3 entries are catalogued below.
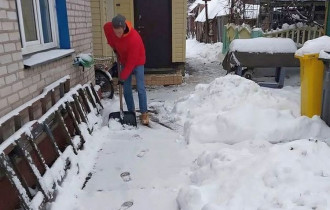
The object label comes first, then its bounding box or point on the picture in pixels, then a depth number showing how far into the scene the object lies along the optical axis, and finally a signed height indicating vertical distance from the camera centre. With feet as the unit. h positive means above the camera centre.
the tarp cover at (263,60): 22.00 -2.33
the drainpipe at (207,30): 68.35 -0.62
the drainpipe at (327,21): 23.68 +0.34
